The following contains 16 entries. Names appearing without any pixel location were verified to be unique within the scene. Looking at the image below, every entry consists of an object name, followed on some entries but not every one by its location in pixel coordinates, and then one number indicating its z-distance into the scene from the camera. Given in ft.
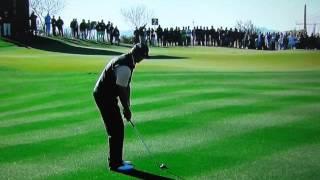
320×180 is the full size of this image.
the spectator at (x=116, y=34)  190.60
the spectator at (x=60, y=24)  180.65
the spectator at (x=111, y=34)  188.35
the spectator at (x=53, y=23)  182.16
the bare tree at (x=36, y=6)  266.38
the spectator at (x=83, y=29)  184.65
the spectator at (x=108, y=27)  184.99
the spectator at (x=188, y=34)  192.99
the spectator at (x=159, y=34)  184.75
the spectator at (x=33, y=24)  179.05
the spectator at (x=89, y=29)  188.08
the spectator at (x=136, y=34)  195.44
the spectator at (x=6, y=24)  179.52
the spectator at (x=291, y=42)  173.37
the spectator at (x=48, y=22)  181.53
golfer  27.25
